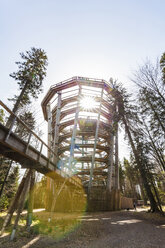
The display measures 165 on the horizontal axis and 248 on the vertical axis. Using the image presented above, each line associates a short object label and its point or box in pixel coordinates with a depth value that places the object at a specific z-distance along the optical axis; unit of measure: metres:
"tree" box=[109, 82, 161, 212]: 16.49
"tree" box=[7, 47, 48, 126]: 13.16
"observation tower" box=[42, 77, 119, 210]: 23.34
